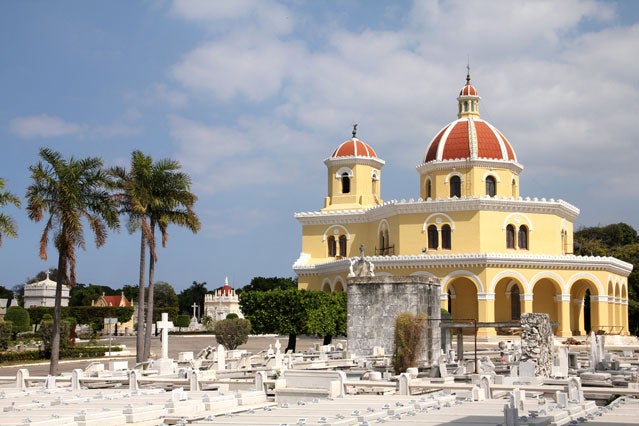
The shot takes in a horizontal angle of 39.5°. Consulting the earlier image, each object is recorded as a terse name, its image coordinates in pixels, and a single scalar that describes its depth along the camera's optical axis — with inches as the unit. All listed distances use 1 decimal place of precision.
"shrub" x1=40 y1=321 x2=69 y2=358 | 1585.9
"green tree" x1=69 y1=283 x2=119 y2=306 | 4114.2
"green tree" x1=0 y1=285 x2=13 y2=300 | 4361.5
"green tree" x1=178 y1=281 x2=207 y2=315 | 4803.2
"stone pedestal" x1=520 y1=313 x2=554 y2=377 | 924.0
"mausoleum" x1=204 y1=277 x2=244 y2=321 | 4092.0
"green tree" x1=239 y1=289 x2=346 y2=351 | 1733.5
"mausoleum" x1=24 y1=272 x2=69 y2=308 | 3457.2
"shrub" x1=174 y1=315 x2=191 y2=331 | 3277.6
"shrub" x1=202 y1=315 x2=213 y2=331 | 3065.5
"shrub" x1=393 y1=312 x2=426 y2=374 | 1000.2
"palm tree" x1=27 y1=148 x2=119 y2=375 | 1078.4
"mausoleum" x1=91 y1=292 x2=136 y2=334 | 3180.9
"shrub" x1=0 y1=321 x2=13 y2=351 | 1581.0
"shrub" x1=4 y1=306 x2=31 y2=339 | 2498.8
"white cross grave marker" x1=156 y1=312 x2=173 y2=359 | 1004.9
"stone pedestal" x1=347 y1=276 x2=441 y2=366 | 1237.1
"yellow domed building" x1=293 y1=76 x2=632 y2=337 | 2078.0
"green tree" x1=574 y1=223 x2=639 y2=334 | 2532.0
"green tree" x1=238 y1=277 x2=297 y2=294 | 4695.9
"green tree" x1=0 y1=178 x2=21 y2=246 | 1098.7
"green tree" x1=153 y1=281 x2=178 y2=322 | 4207.2
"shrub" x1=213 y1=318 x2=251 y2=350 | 1549.0
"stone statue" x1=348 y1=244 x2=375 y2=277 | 1416.1
